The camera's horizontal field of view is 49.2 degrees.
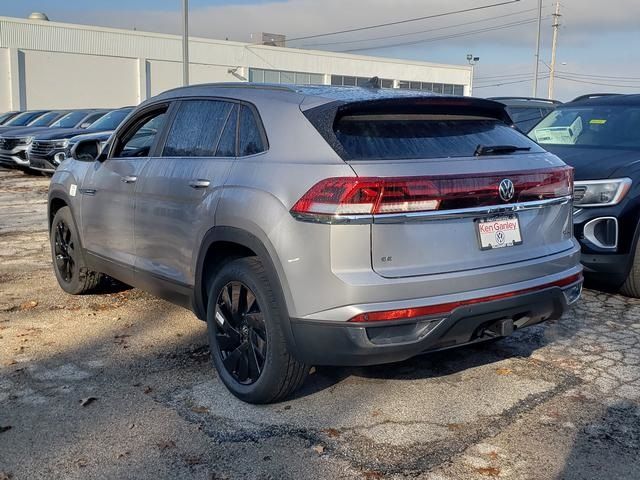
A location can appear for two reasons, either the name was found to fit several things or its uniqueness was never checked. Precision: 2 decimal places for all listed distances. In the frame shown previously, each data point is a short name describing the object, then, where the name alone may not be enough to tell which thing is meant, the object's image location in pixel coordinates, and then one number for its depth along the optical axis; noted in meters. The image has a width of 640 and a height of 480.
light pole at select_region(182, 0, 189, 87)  24.36
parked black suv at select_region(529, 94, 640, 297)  5.70
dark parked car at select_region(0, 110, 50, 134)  22.90
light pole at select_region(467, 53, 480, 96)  58.40
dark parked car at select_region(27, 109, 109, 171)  15.93
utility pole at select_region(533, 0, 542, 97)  35.69
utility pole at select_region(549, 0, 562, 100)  50.81
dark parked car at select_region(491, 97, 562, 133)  11.34
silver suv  3.24
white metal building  40.50
